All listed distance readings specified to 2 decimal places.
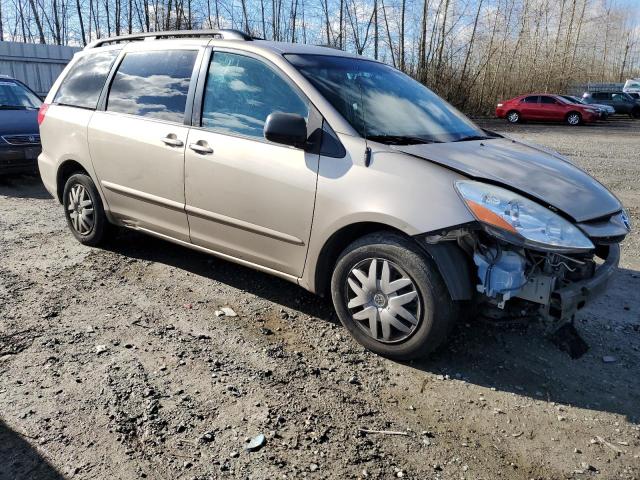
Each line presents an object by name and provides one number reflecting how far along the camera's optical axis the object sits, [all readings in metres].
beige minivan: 2.94
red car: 25.78
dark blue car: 7.98
